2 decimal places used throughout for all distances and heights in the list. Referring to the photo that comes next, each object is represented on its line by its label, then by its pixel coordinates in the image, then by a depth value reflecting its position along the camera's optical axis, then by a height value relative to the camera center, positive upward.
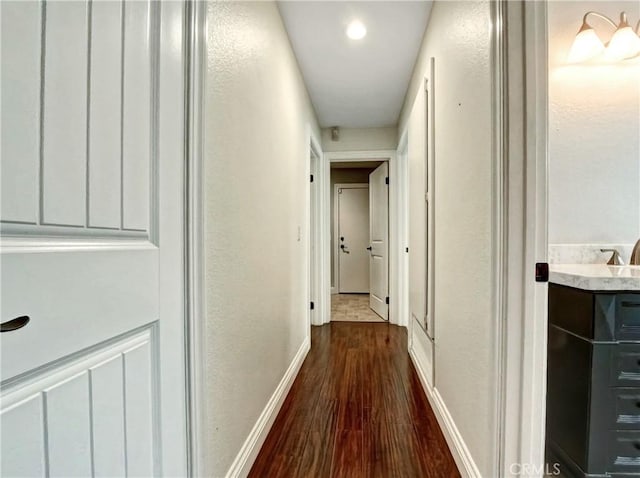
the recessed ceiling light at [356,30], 2.01 +1.37
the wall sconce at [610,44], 1.53 +0.95
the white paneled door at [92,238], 0.46 -0.01
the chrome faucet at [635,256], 1.45 -0.10
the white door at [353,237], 5.71 -0.04
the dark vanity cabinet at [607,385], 1.09 -0.53
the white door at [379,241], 3.88 -0.07
